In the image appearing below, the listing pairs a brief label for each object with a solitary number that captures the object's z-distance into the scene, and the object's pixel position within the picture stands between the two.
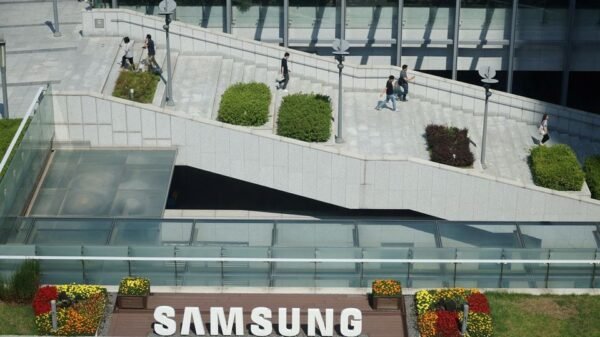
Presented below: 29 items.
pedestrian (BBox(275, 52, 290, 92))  59.84
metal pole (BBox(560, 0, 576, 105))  64.50
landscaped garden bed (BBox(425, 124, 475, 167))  55.69
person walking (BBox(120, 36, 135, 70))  59.56
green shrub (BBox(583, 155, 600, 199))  55.09
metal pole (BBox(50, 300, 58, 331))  42.59
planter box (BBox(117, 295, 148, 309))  43.97
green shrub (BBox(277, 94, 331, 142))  56.16
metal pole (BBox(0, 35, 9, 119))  54.29
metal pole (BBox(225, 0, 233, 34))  64.69
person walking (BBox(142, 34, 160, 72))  59.75
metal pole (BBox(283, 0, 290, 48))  64.62
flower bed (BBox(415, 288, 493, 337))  42.75
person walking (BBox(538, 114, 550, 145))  58.75
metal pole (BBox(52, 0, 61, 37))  64.29
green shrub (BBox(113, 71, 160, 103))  57.50
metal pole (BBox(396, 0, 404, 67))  64.32
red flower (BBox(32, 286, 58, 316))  43.12
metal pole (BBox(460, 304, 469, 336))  42.52
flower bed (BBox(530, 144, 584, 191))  54.81
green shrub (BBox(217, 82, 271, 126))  56.66
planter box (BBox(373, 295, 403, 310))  44.19
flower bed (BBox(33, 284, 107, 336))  42.94
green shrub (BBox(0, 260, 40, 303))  44.41
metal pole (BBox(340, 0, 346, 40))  64.50
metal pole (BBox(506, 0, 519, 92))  64.44
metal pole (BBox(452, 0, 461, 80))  64.50
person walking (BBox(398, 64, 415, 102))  60.56
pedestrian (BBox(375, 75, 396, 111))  59.45
